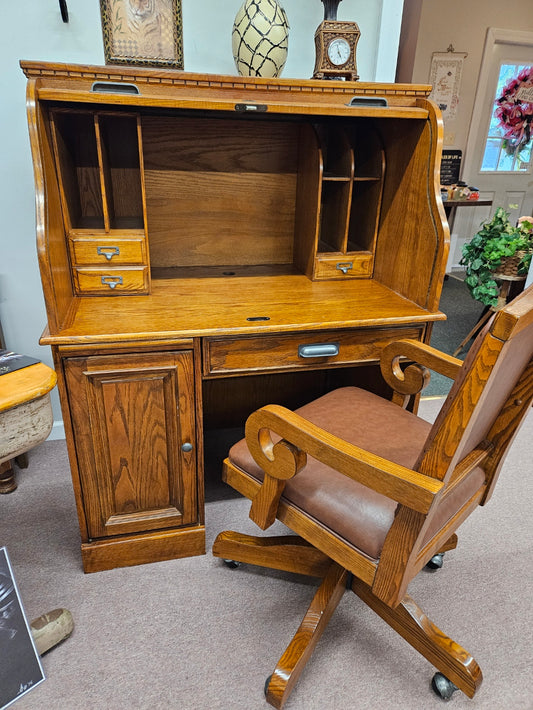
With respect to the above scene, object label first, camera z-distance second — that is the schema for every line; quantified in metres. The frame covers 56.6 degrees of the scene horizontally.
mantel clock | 1.52
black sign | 4.92
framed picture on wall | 1.45
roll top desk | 1.33
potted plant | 2.78
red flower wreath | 4.88
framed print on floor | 1.23
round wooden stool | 1.11
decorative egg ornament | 1.46
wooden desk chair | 0.86
